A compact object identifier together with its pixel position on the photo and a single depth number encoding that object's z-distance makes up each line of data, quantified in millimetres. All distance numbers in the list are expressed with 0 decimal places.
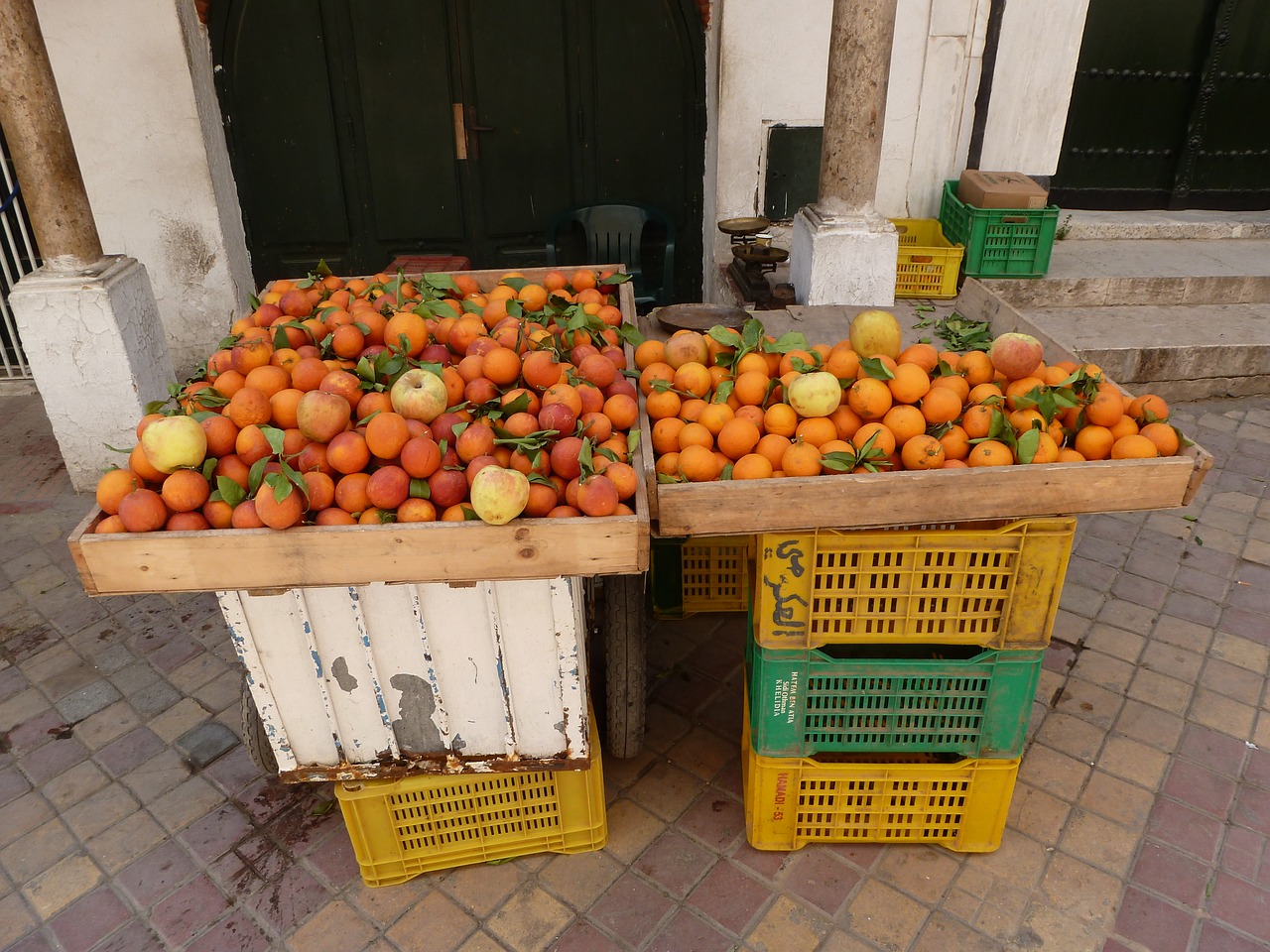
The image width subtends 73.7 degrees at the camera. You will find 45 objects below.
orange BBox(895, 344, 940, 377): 2596
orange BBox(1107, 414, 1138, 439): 2367
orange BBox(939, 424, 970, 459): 2332
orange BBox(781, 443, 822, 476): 2266
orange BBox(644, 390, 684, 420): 2541
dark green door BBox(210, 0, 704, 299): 6125
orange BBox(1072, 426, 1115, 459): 2332
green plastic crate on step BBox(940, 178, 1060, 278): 5867
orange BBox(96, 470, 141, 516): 2139
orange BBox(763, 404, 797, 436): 2408
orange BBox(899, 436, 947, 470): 2270
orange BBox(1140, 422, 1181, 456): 2328
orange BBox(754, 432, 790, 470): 2352
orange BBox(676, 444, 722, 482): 2277
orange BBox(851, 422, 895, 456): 2315
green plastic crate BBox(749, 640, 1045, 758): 2477
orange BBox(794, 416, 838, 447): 2377
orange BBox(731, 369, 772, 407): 2537
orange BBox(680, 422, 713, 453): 2375
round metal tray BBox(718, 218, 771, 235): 5527
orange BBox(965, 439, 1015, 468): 2271
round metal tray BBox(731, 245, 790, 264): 5402
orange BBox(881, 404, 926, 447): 2342
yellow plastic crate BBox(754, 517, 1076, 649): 2291
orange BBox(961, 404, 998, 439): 2361
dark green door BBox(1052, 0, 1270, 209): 6945
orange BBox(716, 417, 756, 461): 2359
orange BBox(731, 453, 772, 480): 2275
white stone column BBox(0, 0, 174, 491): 4316
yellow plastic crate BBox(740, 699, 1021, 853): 2650
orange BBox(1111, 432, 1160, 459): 2271
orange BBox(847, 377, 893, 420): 2402
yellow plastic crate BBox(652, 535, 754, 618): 3752
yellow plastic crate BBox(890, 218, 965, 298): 5848
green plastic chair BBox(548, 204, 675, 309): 6375
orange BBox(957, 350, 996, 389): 2586
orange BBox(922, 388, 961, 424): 2367
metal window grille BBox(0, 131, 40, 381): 5895
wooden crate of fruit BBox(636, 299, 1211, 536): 2197
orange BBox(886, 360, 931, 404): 2426
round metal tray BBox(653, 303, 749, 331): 3521
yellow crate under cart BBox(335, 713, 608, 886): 2607
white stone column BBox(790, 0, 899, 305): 4711
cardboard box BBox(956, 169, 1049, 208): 5789
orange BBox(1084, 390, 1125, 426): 2379
